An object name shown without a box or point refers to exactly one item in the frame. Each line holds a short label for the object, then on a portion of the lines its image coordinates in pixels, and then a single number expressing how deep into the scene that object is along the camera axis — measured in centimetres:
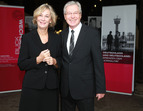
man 202
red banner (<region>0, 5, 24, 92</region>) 489
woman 192
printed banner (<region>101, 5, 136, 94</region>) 494
